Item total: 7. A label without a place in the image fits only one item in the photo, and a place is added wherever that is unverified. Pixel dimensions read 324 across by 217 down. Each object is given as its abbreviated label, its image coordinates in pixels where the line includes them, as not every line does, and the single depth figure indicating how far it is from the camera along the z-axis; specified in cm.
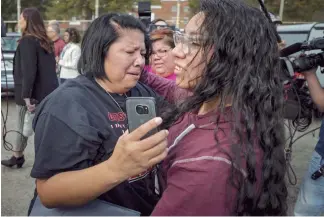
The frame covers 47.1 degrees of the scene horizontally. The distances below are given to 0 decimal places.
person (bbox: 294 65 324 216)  228
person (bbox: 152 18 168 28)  371
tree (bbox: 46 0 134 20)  1752
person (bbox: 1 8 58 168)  373
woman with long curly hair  97
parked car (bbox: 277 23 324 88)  604
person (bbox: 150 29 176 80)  311
